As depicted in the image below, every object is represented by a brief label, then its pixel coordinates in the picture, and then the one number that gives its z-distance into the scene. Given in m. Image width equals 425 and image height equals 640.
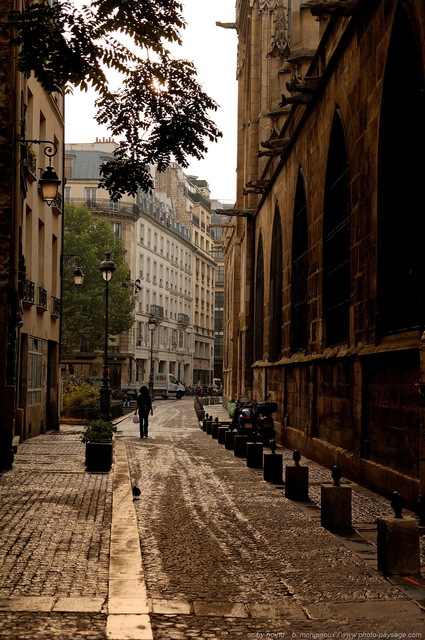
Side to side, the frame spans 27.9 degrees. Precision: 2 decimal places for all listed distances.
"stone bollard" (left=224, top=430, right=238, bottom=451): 18.73
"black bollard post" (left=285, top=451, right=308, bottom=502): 10.34
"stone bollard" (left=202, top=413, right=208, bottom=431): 25.75
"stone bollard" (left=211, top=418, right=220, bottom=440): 22.78
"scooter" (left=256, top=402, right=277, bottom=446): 19.31
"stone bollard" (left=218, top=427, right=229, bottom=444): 20.35
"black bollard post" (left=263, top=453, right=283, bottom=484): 12.22
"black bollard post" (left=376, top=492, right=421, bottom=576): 6.22
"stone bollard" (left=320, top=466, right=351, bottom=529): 8.15
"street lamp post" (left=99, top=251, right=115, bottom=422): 24.48
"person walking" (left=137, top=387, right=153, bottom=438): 22.89
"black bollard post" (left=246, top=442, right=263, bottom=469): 14.40
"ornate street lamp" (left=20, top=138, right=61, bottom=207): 15.55
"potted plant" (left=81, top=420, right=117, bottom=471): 13.14
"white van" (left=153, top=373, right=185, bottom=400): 68.25
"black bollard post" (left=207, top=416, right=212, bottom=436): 24.65
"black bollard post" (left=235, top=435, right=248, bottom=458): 16.72
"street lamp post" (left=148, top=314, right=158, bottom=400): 59.05
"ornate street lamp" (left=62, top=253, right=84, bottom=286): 27.78
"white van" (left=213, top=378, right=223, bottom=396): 88.46
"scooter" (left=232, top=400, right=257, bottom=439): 20.30
